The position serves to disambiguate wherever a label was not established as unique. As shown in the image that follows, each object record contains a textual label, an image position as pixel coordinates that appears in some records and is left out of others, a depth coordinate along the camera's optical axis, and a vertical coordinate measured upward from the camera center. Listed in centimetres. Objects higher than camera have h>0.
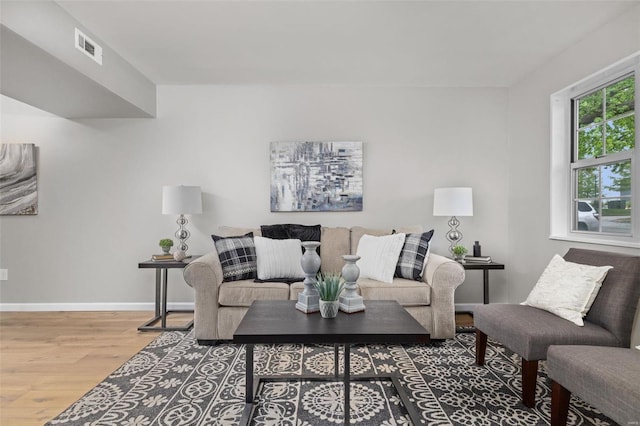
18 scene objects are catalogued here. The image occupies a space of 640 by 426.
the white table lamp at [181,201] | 355 +11
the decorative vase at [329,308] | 201 -53
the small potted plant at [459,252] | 351 -36
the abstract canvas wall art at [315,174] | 399 +43
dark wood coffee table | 175 -59
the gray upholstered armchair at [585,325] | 195 -62
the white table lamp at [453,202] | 357 +12
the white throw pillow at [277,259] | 323 -41
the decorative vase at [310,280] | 215 -40
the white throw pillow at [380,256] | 314 -38
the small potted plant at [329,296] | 201 -46
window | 262 +46
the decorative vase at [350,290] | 211 -45
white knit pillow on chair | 211 -45
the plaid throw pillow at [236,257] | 316 -40
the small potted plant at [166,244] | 361 -32
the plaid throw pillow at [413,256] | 319 -38
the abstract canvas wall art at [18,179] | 398 +35
